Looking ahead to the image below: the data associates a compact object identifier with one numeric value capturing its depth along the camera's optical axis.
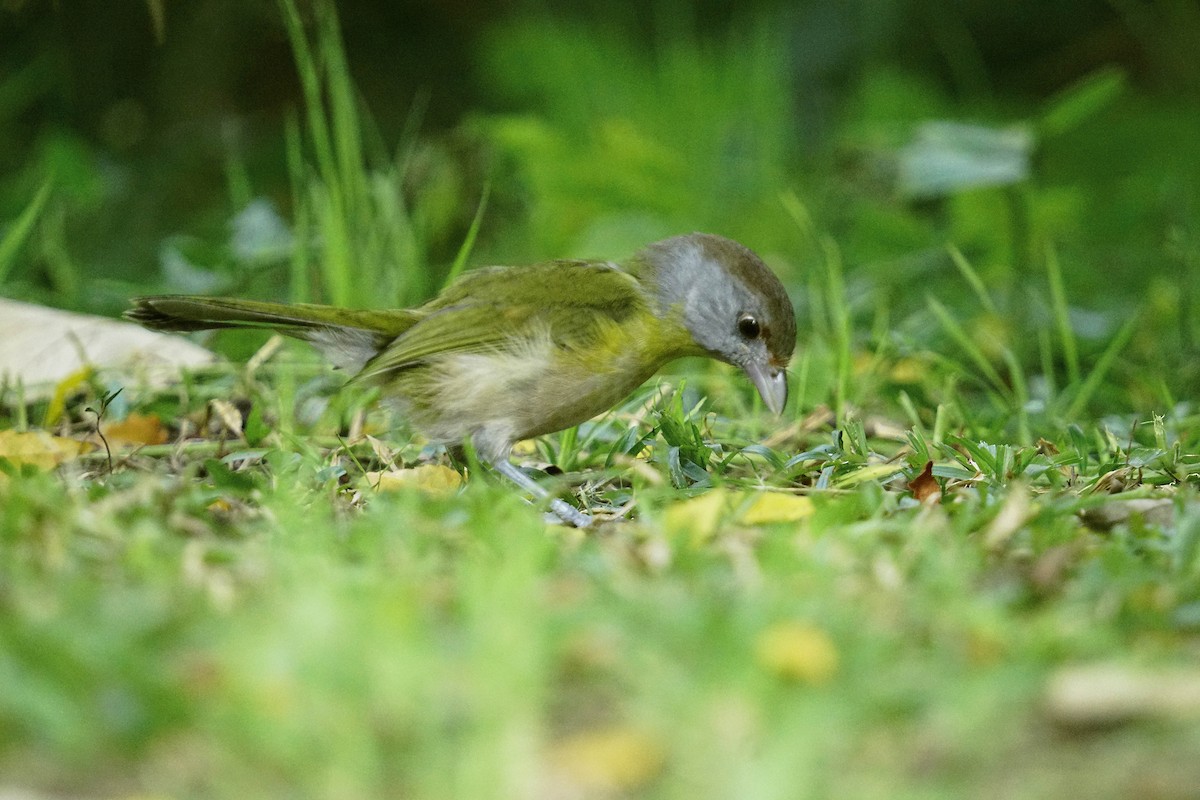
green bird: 7.61
